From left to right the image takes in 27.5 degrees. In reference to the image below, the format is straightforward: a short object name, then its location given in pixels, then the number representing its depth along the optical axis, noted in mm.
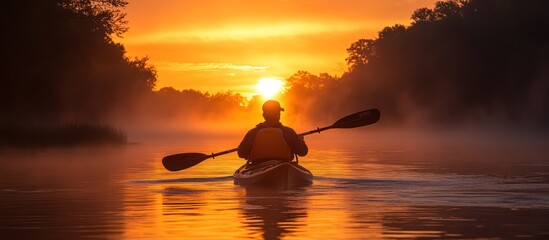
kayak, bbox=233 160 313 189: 20891
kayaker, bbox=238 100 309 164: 21344
